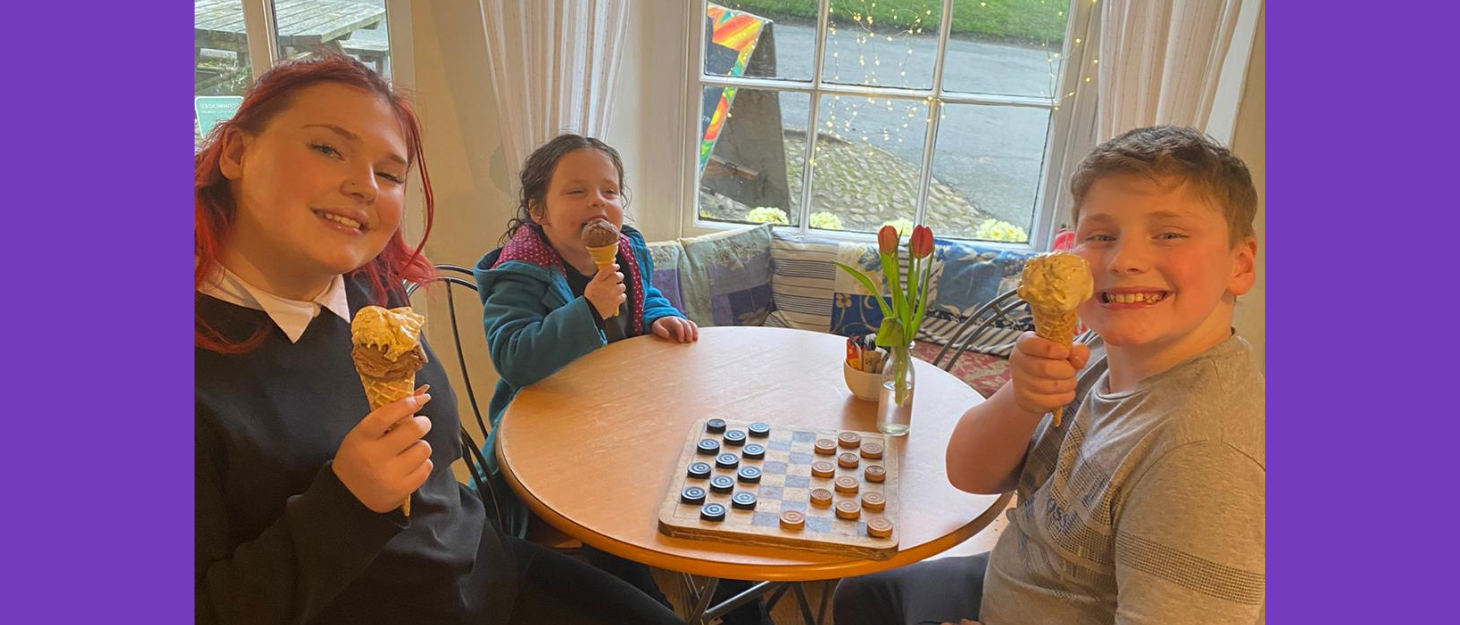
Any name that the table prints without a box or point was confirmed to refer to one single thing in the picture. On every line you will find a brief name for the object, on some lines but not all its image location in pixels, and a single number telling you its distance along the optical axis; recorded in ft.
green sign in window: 7.22
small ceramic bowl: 5.84
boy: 3.23
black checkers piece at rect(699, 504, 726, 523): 4.19
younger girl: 6.06
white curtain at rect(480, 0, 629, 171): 8.62
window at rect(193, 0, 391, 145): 7.23
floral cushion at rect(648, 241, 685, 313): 9.48
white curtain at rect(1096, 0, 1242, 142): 8.31
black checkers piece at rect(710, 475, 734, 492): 4.49
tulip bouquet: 5.08
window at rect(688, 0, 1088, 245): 9.96
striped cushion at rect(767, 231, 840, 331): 10.34
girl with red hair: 3.36
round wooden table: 4.10
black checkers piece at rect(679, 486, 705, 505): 4.33
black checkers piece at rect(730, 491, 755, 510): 4.31
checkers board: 4.11
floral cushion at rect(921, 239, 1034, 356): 9.87
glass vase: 5.34
